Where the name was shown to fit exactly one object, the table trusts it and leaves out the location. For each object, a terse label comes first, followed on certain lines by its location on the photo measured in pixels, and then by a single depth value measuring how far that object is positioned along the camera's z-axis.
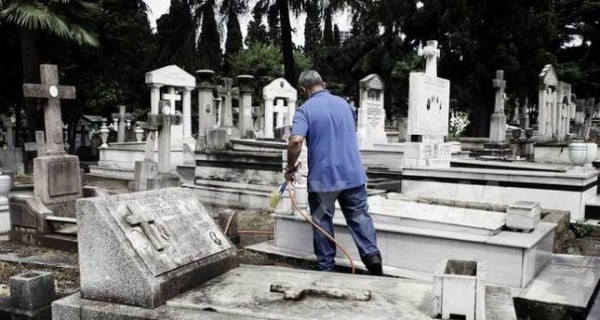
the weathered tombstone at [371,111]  14.28
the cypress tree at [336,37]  26.14
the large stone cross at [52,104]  7.43
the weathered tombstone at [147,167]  10.39
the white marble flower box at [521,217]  4.68
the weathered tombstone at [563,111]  16.61
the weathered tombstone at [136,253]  3.13
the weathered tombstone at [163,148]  9.42
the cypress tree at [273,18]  21.70
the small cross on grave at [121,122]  21.23
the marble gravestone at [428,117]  9.30
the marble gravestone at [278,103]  16.45
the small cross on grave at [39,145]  10.77
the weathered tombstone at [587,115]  19.05
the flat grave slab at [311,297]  2.94
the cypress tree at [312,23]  21.61
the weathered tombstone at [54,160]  7.15
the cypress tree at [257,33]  27.47
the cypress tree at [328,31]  21.90
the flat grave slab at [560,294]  3.82
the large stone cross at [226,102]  14.14
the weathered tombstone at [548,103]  15.59
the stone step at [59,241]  6.08
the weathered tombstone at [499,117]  16.05
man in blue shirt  4.20
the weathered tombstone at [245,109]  14.53
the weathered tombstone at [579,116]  18.38
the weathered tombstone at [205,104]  12.84
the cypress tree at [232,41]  22.03
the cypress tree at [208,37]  21.19
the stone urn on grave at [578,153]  7.93
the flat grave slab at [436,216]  4.79
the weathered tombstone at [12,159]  15.35
